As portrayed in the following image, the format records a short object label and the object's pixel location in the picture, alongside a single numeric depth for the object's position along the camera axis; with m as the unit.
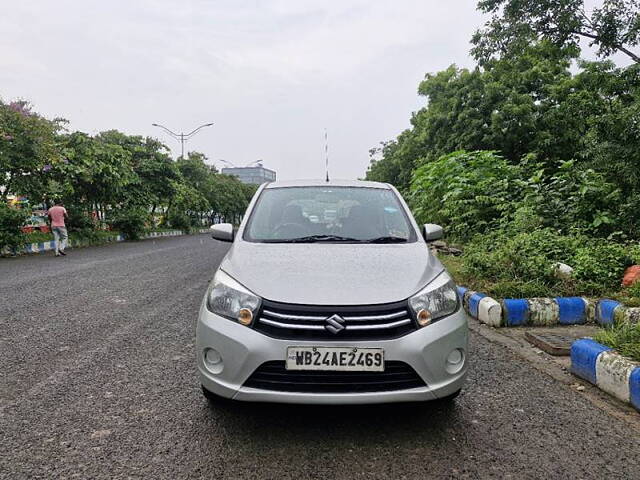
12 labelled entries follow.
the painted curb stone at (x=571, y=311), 4.68
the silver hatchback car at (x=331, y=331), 2.28
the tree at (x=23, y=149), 12.91
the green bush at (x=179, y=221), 33.28
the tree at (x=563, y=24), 10.80
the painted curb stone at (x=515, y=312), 4.68
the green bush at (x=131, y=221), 20.91
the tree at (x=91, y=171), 15.90
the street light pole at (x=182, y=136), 34.53
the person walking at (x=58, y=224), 13.19
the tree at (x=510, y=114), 16.91
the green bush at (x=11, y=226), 12.27
